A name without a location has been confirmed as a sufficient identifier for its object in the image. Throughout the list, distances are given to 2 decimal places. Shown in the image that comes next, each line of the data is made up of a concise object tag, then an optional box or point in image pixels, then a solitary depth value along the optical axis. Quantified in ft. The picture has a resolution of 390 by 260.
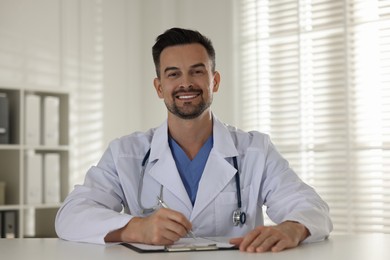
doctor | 7.81
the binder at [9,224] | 13.44
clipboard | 5.85
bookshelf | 13.61
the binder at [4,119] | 13.35
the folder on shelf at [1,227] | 13.42
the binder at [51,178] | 14.07
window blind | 13.71
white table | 5.49
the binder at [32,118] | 13.78
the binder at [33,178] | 13.73
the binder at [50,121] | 14.16
